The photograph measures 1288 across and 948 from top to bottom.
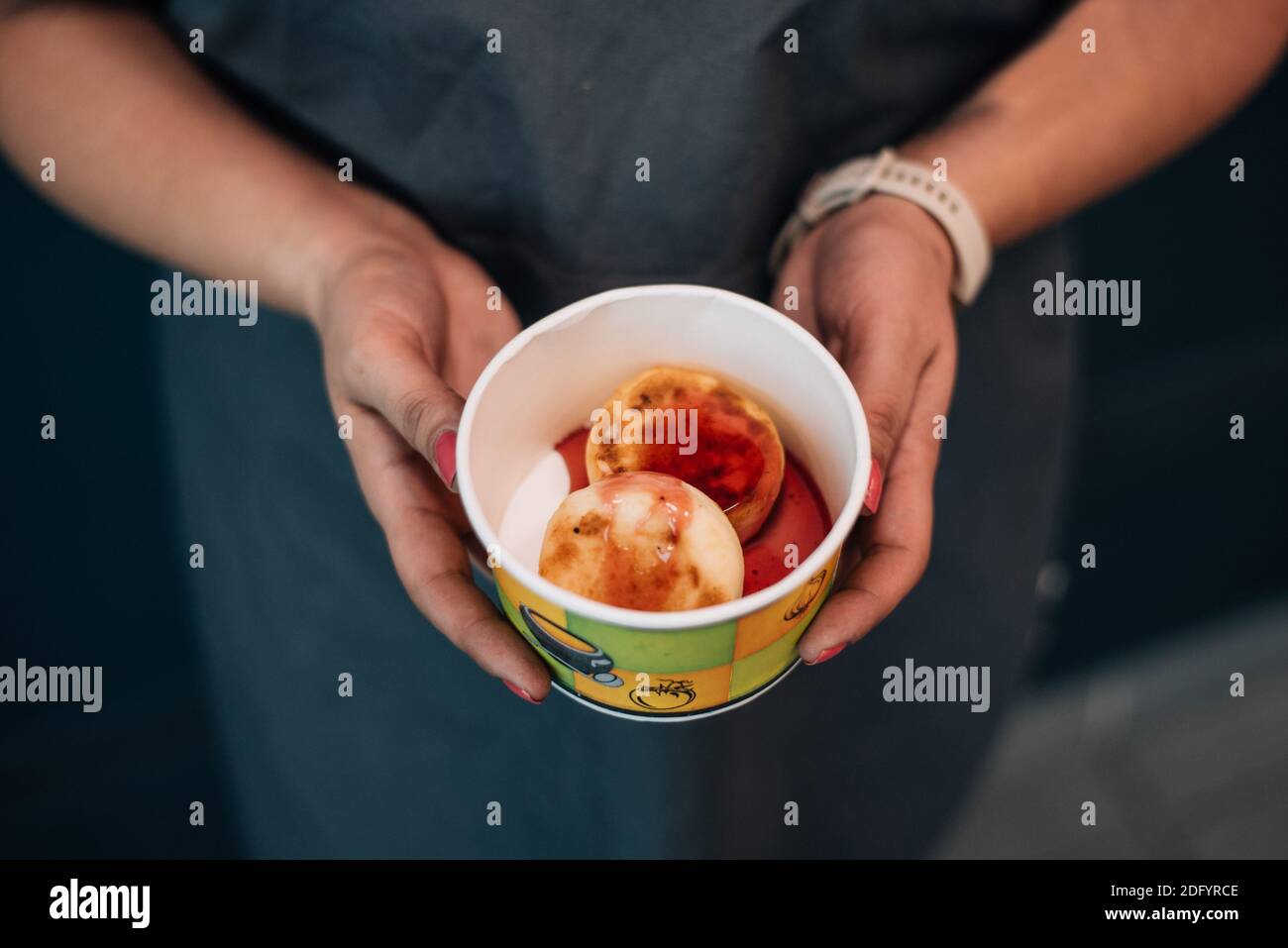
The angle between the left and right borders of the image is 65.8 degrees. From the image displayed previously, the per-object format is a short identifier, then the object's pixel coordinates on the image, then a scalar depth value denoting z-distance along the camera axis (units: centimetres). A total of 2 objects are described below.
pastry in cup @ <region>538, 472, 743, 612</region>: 56
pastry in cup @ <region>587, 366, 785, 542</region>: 63
